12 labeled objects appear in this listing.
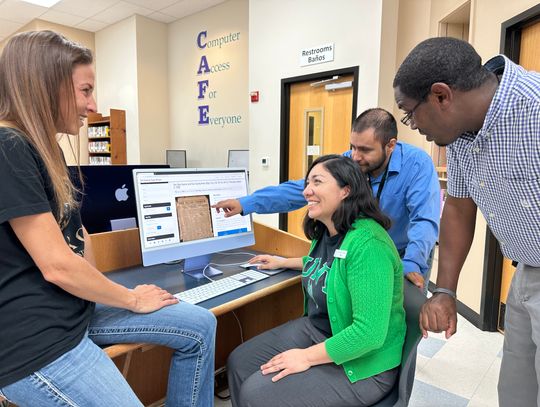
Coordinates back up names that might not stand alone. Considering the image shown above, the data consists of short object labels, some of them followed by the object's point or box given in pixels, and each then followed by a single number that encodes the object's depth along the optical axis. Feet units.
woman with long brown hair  2.86
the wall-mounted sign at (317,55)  12.54
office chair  3.72
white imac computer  4.86
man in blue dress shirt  5.15
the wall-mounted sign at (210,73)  17.89
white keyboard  4.43
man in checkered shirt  2.93
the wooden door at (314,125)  13.00
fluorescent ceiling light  17.94
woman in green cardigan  3.66
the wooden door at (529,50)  7.66
